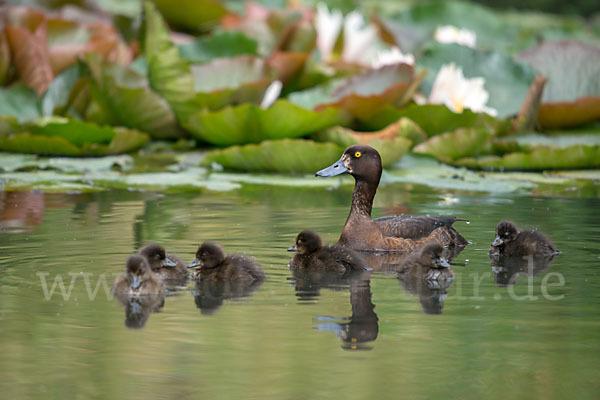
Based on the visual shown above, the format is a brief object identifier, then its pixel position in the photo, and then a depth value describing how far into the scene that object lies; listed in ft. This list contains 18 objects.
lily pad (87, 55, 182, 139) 62.75
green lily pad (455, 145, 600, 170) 59.72
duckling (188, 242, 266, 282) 33.78
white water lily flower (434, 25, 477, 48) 76.69
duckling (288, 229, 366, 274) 35.88
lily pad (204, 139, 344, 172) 57.93
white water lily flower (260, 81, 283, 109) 66.03
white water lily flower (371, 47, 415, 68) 70.90
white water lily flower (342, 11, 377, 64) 82.53
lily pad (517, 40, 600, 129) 70.54
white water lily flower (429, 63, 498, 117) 65.98
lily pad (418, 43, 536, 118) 69.82
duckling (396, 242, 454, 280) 34.17
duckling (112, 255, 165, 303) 31.30
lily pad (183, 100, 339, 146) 59.52
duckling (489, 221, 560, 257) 38.47
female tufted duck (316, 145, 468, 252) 40.81
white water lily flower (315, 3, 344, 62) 81.46
